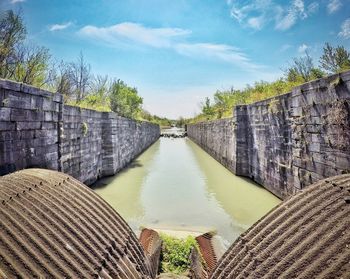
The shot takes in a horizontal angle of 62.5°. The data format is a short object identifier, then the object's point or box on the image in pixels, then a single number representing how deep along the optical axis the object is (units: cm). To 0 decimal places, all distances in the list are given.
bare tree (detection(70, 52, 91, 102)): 1659
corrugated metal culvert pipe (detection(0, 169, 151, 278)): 170
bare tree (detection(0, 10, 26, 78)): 808
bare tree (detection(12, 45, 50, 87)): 858
